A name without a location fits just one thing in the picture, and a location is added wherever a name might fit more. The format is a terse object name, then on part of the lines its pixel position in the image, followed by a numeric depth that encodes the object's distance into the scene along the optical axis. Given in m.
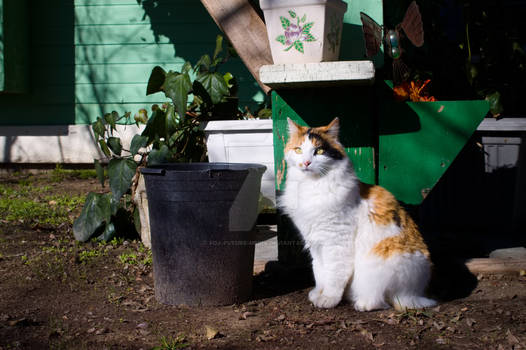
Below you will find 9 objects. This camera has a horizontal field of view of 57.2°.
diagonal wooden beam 2.89
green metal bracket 2.53
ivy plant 2.96
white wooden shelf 2.27
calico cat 2.09
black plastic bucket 2.09
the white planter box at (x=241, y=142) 3.26
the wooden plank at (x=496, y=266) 2.60
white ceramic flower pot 2.26
